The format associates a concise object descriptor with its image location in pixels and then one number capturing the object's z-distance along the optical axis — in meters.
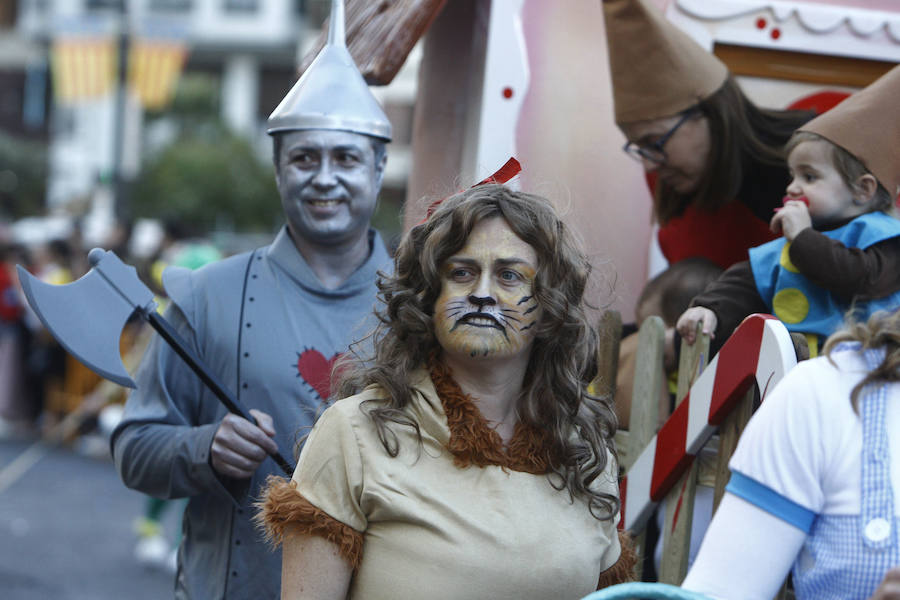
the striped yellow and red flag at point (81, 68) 17.34
